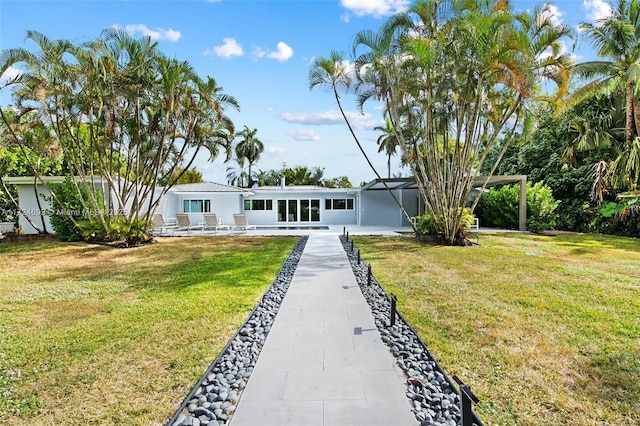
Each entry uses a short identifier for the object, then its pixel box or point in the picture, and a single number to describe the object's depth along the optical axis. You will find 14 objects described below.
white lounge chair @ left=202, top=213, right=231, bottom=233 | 17.77
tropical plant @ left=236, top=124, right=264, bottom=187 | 39.00
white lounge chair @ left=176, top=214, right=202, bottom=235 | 17.34
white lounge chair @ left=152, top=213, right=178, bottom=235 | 17.31
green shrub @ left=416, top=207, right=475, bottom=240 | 12.70
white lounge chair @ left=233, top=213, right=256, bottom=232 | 17.64
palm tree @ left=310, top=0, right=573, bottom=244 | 10.06
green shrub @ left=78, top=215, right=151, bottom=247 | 12.94
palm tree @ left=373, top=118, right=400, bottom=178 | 25.86
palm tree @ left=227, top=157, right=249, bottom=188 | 41.12
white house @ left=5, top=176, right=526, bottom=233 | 22.56
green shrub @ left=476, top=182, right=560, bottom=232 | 16.67
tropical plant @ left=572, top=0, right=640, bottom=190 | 12.97
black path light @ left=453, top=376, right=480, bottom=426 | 2.24
